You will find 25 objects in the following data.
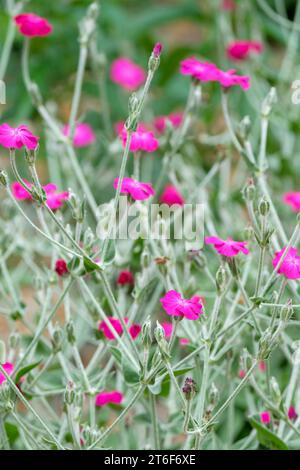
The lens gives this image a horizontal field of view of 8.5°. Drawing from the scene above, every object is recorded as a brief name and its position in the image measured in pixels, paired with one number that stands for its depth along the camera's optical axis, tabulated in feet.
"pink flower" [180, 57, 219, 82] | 5.30
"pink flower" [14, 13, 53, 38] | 5.52
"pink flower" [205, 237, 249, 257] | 4.79
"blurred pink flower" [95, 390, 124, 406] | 5.25
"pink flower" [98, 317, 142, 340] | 5.15
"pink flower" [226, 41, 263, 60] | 6.10
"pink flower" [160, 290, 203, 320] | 4.73
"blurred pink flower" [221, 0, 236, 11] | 7.68
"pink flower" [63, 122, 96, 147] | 6.42
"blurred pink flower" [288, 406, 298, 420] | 5.19
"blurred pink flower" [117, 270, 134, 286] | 5.30
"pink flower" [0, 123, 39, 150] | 4.73
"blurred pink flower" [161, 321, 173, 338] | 5.39
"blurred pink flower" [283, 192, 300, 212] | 5.45
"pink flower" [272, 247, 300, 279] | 4.78
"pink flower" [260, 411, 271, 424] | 5.20
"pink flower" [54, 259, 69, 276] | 5.12
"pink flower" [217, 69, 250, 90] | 5.28
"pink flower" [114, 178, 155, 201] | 4.94
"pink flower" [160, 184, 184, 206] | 6.16
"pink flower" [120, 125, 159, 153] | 5.15
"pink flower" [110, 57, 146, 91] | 7.56
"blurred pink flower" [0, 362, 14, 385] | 5.04
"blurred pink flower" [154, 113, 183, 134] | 6.56
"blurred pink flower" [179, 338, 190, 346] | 5.27
